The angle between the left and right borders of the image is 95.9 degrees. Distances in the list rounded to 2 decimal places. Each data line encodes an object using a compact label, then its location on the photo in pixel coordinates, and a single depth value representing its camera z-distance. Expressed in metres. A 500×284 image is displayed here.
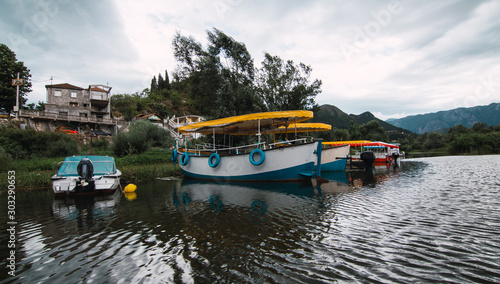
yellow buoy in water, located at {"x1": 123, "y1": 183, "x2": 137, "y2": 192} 11.71
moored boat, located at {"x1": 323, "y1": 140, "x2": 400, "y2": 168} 26.16
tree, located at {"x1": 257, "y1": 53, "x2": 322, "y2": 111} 31.38
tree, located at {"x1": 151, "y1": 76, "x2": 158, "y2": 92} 78.90
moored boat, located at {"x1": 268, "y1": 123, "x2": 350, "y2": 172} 18.83
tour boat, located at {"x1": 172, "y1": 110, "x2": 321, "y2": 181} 12.57
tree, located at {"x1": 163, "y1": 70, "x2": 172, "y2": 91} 77.50
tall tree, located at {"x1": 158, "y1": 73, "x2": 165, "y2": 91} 77.06
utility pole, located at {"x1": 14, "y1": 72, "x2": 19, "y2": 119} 32.84
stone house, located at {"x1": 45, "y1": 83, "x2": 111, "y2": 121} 41.00
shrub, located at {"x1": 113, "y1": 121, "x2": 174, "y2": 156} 25.08
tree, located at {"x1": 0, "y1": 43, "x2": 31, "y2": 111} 35.97
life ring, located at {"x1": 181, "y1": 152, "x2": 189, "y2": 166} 16.86
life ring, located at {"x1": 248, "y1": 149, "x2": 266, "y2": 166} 12.73
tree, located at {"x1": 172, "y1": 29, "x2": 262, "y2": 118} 25.22
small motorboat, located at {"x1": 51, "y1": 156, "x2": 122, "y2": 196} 9.71
